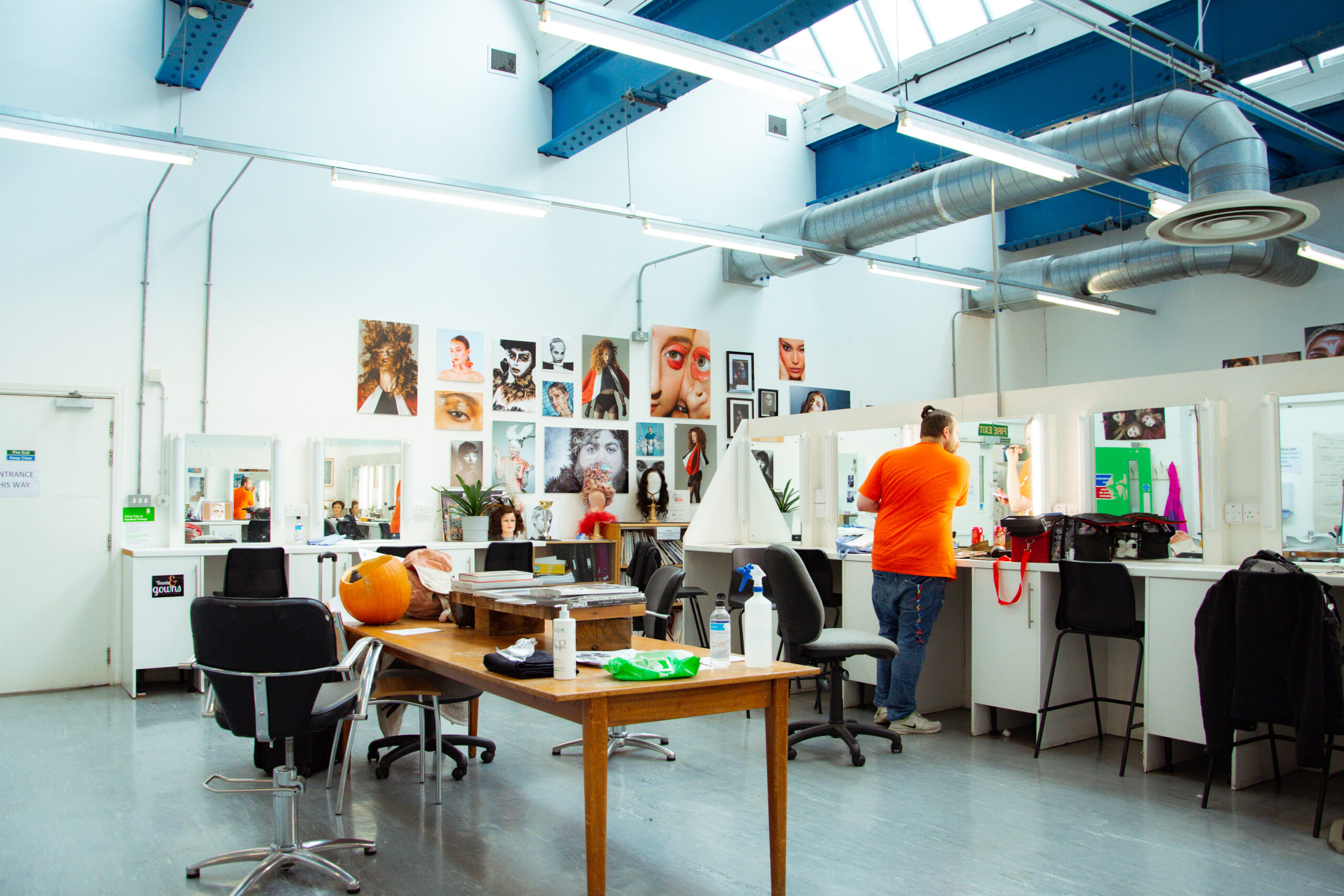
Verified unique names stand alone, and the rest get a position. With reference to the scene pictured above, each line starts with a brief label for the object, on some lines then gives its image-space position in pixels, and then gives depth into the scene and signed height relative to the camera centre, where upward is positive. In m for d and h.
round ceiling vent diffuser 4.29 +1.21
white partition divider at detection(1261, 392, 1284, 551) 4.80 +0.03
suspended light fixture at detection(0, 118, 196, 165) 5.30 +1.94
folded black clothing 2.91 -0.55
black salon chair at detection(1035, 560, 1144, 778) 4.69 -0.60
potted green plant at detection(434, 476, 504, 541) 8.11 -0.18
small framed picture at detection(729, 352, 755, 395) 9.98 +1.15
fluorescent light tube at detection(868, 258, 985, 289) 8.38 +1.87
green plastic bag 2.84 -0.54
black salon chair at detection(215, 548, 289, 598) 6.82 -0.61
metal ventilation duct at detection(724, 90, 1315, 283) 5.78 +2.24
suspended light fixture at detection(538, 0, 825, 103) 4.23 +2.02
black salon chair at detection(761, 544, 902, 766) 4.84 -0.74
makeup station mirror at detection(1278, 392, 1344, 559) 4.77 +0.02
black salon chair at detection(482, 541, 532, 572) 7.85 -0.57
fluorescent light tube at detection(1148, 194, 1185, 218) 7.00 +2.00
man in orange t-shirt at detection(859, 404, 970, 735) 5.10 -0.28
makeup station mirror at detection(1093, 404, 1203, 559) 5.14 +0.08
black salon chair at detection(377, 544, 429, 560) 7.19 -0.48
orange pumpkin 4.18 -0.46
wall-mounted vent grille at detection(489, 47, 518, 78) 8.84 +3.84
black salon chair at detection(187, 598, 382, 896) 3.11 -0.59
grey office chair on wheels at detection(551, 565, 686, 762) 4.87 -0.63
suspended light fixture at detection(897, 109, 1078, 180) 5.32 +1.95
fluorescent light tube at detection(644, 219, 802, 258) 7.16 +1.90
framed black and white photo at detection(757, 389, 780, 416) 10.12 +0.84
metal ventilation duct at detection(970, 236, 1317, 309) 8.92 +2.07
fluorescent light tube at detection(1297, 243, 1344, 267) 7.77 +1.84
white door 6.75 -0.37
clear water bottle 3.10 -0.49
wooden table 2.68 -0.63
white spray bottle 3.17 -0.48
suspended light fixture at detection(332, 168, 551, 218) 6.19 +1.92
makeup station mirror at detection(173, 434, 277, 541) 7.29 +0.01
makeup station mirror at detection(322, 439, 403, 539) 7.81 +0.00
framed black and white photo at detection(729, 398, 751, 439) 9.94 +0.73
